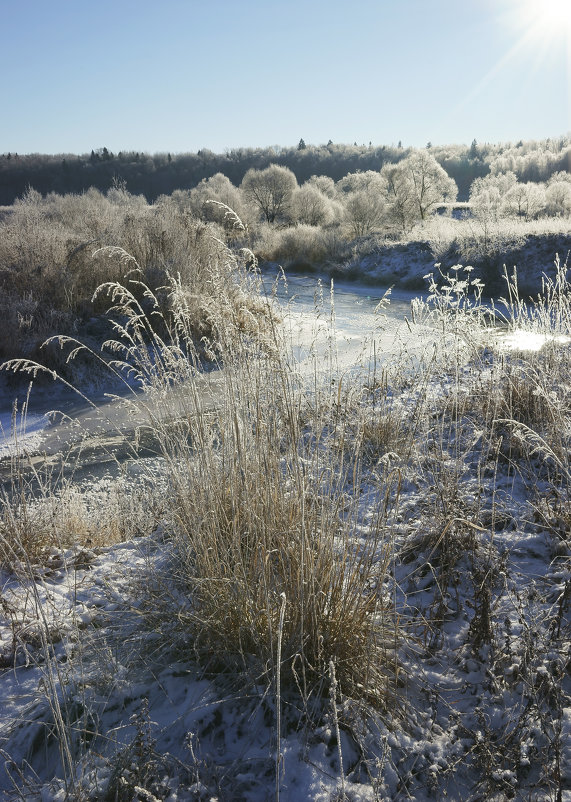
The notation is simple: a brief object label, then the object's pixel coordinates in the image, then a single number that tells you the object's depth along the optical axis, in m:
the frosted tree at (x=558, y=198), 32.89
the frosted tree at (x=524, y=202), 32.06
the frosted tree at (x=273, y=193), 37.03
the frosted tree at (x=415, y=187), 33.88
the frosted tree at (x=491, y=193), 22.41
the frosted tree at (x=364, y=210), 29.28
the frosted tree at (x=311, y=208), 34.16
